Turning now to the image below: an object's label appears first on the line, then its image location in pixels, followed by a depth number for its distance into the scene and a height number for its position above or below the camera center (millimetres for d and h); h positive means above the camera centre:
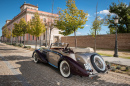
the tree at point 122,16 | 18812 +5947
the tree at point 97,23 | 9716 +2204
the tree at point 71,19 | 8117 +2298
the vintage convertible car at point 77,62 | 3020 -697
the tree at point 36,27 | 13289 +2464
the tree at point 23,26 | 19078 +3694
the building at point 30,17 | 30391 +9010
